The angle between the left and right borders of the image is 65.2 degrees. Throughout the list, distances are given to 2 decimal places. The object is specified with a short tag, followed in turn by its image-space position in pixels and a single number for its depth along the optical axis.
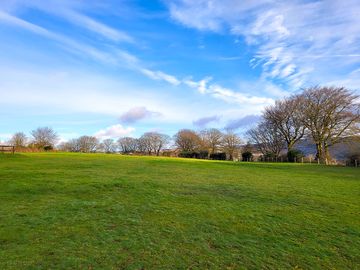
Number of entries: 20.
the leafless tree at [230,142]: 72.88
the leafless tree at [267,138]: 55.11
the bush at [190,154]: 67.81
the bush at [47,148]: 49.17
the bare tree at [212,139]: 75.69
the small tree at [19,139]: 59.16
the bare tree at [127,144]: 91.28
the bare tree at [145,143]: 87.94
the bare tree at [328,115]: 39.44
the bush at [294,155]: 45.21
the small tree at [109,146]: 90.48
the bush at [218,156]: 61.48
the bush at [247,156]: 55.04
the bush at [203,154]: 65.47
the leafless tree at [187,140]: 77.00
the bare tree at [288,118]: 44.44
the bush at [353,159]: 34.64
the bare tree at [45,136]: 75.50
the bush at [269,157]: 50.01
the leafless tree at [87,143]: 84.56
